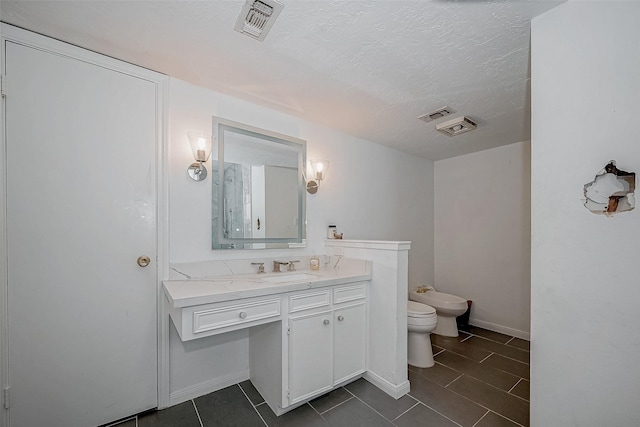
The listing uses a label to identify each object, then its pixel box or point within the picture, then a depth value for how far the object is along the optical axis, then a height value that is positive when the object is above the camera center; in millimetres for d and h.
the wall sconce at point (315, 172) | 2520 +395
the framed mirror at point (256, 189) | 2021 +203
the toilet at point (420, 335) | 2311 -1145
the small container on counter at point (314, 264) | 2355 -476
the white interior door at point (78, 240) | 1402 -168
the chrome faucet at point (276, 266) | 2217 -465
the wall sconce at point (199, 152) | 1871 +442
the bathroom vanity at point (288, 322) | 1465 -723
